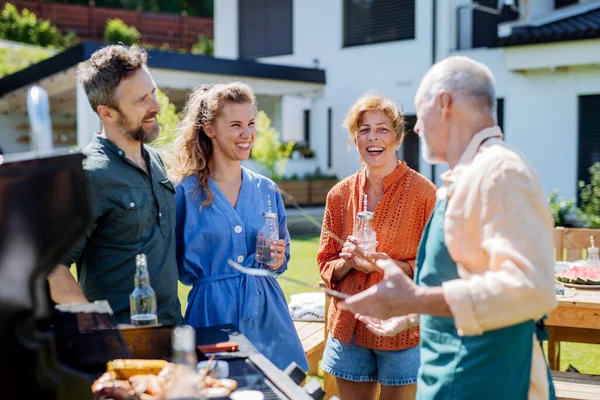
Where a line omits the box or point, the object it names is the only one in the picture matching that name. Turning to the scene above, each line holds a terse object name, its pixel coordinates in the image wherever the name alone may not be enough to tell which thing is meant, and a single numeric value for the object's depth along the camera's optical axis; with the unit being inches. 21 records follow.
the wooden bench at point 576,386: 147.6
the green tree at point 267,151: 624.7
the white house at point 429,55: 554.6
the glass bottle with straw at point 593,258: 183.6
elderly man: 72.9
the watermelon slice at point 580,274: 174.4
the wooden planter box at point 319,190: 689.6
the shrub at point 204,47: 1155.3
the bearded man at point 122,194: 110.5
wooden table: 157.3
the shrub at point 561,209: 467.8
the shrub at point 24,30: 1021.8
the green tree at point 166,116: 469.1
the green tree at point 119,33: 1120.8
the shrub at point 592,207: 441.4
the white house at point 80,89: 542.0
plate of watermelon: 173.6
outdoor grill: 54.6
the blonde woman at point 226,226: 125.7
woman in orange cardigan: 126.3
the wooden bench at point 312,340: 181.8
